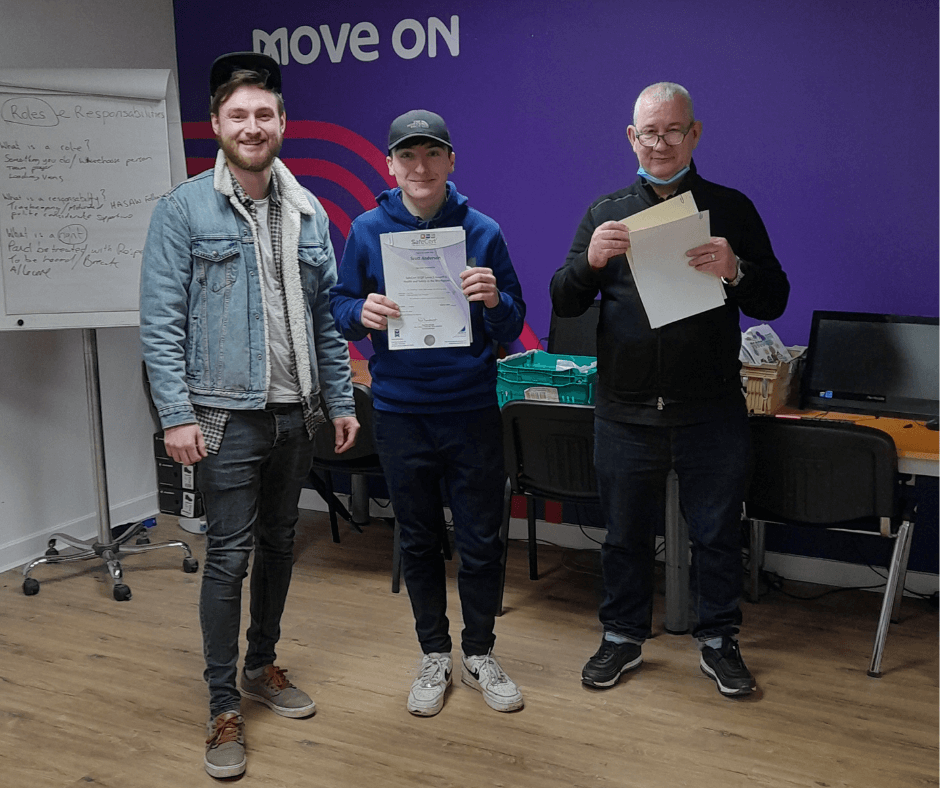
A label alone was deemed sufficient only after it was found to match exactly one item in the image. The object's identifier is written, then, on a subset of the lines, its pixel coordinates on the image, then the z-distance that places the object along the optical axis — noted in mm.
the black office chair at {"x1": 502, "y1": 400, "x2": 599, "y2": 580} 3314
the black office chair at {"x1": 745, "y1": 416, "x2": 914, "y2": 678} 2908
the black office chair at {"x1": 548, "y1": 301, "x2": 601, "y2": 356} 4043
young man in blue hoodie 2520
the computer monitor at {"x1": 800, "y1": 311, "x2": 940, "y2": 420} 3393
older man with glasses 2664
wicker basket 3387
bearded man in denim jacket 2393
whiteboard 3754
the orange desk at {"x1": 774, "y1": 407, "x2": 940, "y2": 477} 2953
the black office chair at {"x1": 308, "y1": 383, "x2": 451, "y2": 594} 3670
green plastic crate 3477
